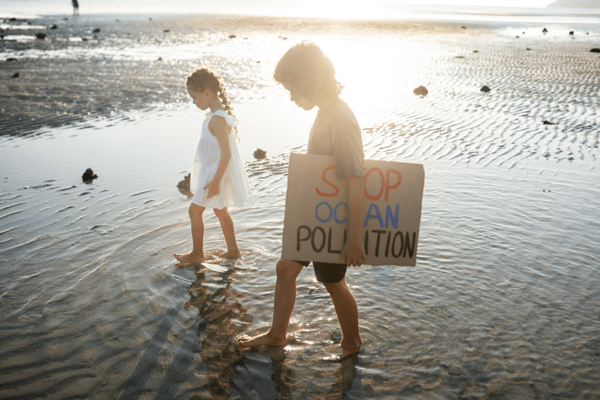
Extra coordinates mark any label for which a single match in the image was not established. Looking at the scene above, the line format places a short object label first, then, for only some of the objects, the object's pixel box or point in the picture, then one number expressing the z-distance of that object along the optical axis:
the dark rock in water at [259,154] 7.86
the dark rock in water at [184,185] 6.49
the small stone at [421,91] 13.47
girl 4.23
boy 2.59
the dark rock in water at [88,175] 6.68
